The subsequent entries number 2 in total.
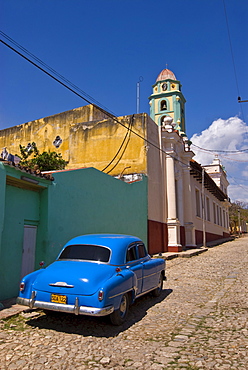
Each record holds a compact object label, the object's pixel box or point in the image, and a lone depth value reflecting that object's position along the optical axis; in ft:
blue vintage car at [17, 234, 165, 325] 16.16
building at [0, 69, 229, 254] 55.62
